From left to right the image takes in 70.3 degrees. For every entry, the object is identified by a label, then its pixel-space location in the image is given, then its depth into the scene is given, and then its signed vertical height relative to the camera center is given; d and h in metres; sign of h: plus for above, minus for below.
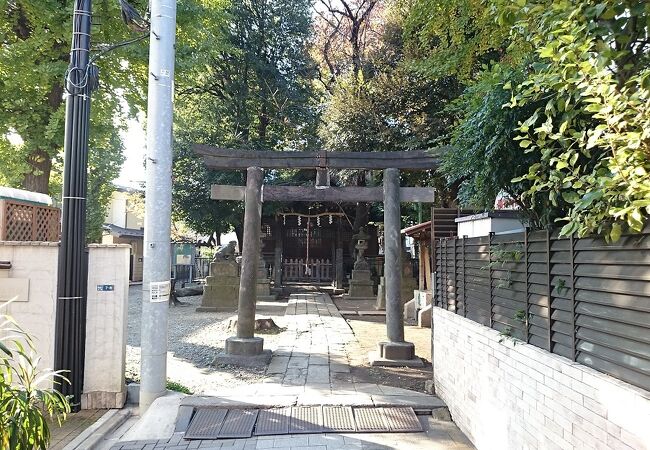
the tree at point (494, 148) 3.64 +0.89
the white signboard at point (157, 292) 5.65 -0.46
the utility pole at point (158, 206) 5.57 +0.60
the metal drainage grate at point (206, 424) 4.66 -1.79
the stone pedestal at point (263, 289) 19.16 -1.43
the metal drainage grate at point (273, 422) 4.70 -1.78
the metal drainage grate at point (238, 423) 4.65 -1.78
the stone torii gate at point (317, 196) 7.97 +1.10
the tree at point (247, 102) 20.06 +6.84
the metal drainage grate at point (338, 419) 4.76 -1.77
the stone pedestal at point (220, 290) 16.39 -1.26
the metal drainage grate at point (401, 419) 4.80 -1.78
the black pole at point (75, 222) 5.58 +0.40
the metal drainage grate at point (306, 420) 4.73 -1.77
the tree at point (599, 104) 2.22 +0.83
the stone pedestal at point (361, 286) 19.58 -1.32
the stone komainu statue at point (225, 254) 17.02 +0.03
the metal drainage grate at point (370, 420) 4.75 -1.78
